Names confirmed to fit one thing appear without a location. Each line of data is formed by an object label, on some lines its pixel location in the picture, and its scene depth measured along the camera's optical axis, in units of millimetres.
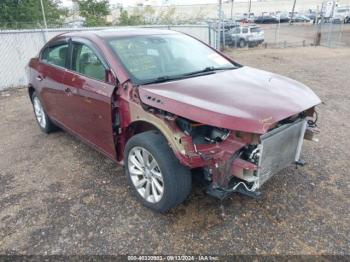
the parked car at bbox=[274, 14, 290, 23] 45500
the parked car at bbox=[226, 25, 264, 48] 18500
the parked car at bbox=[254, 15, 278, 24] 43781
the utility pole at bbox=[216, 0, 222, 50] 12328
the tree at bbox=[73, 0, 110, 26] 16642
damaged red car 2381
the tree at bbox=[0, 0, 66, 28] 12883
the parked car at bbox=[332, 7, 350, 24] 34356
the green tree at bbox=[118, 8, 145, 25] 17641
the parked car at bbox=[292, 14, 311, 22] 42625
